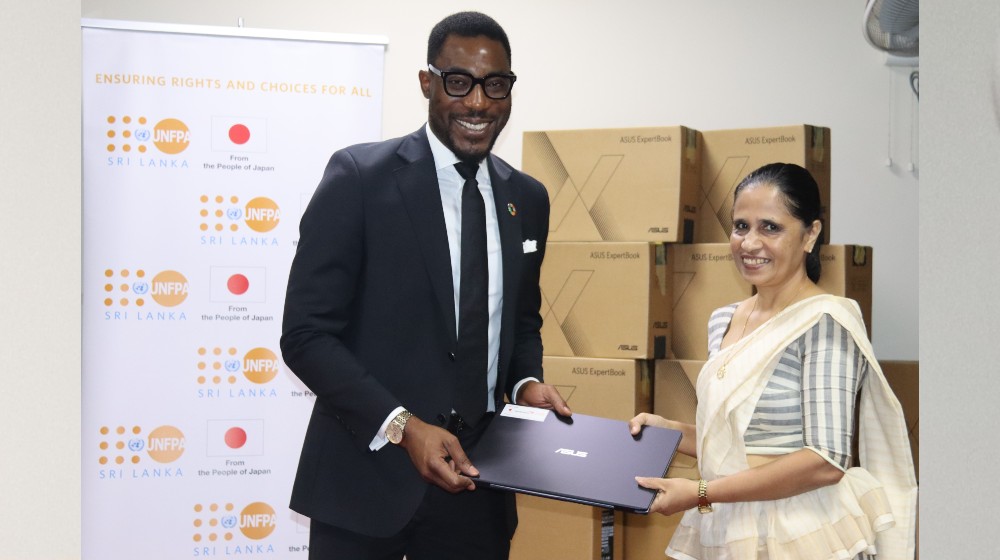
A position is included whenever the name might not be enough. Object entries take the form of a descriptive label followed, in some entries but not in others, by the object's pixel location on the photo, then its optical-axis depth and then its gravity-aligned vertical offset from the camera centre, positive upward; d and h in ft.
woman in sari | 5.78 -1.13
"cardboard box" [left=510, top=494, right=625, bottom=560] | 10.64 -2.97
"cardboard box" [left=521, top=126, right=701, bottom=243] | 10.78 +0.99
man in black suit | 5.52 -0.39
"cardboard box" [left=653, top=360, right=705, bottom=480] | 10.75 -1.43
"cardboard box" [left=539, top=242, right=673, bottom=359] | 10.69 -0.38
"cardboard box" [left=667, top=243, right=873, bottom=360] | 10.52 -0.20
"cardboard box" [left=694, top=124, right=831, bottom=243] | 10.80 +1.24
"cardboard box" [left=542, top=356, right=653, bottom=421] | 10.68 -1.32
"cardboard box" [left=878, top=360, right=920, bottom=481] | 11.35 -1.41
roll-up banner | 10.73 -0.10
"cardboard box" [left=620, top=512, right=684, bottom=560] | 10.85 -3.06
